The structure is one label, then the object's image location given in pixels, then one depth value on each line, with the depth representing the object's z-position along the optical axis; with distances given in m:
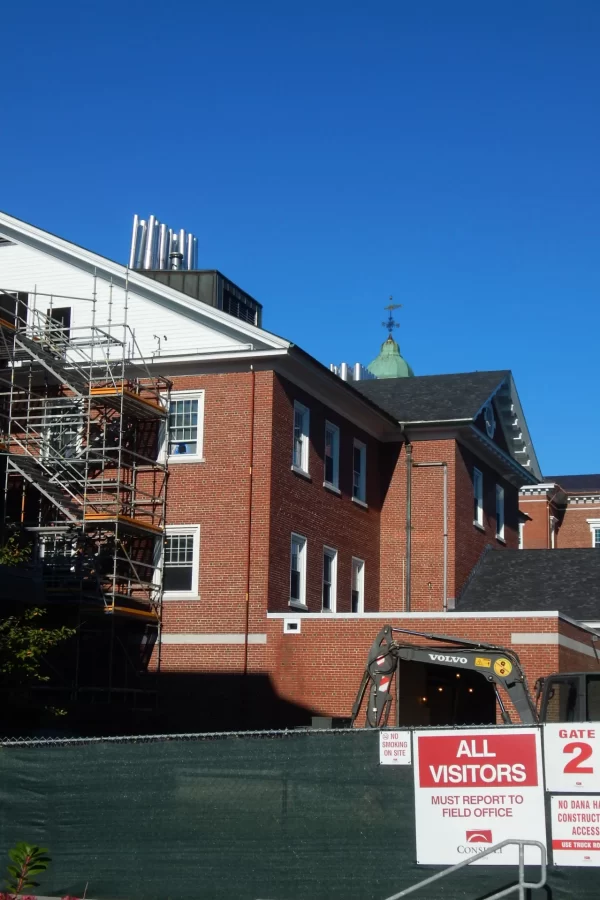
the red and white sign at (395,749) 12.71
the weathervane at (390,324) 70.44
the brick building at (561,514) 62.19
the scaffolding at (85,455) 30.03
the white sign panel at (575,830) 11.83
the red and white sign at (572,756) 11.95
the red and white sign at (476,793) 12.04
